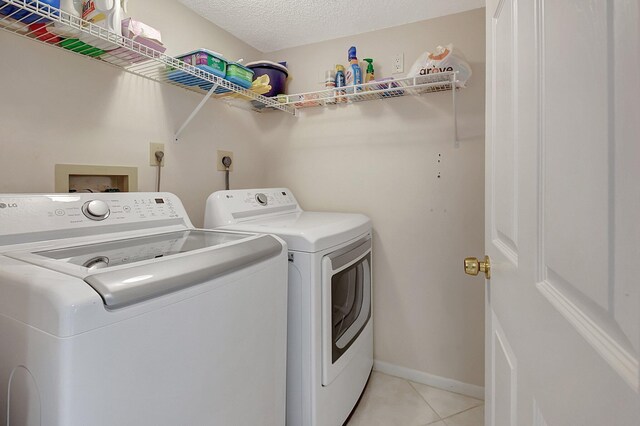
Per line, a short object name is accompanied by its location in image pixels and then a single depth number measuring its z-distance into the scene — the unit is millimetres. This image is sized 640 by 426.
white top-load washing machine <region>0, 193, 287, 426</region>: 600
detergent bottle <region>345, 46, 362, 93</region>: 1936
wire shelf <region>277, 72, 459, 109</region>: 1703
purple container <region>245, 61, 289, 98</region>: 2057
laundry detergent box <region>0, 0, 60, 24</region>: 959
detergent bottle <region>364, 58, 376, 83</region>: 1983
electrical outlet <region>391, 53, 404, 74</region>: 1993
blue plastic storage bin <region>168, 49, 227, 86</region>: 1470
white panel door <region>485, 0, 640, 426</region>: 296
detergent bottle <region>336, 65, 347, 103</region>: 1976
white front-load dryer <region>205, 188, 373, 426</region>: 1325
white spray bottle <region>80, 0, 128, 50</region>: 1089
